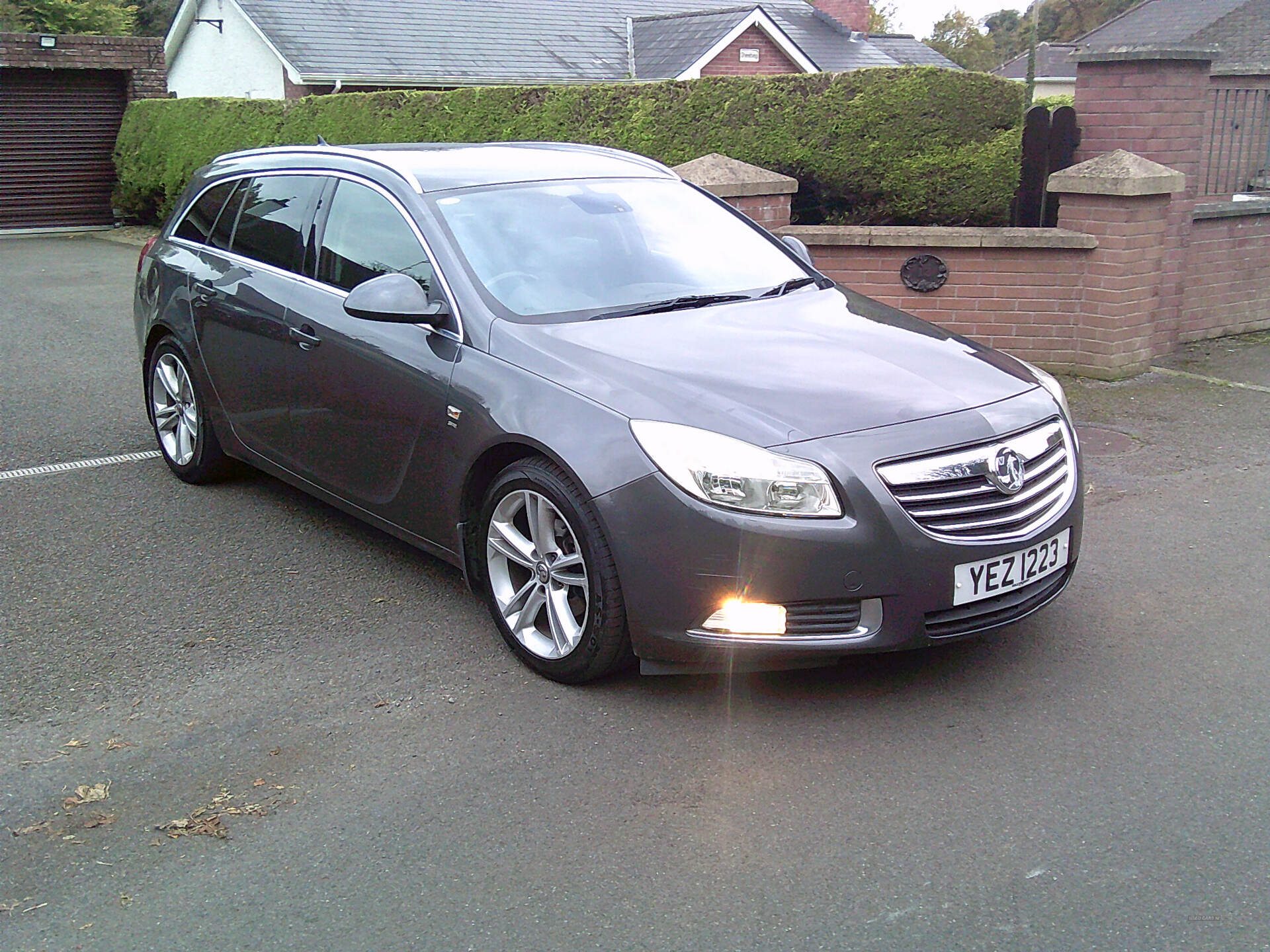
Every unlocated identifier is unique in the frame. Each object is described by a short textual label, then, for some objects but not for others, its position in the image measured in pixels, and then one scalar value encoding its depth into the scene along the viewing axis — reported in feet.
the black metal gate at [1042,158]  29.58
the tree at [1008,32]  213.05
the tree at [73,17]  132.57
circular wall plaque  28.71
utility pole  27.31
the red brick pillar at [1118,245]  27.35
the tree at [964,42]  194.59
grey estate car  11.77
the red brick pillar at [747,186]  29.22
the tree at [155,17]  188.75
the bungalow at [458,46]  90.68
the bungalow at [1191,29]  111.55
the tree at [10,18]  126.82
